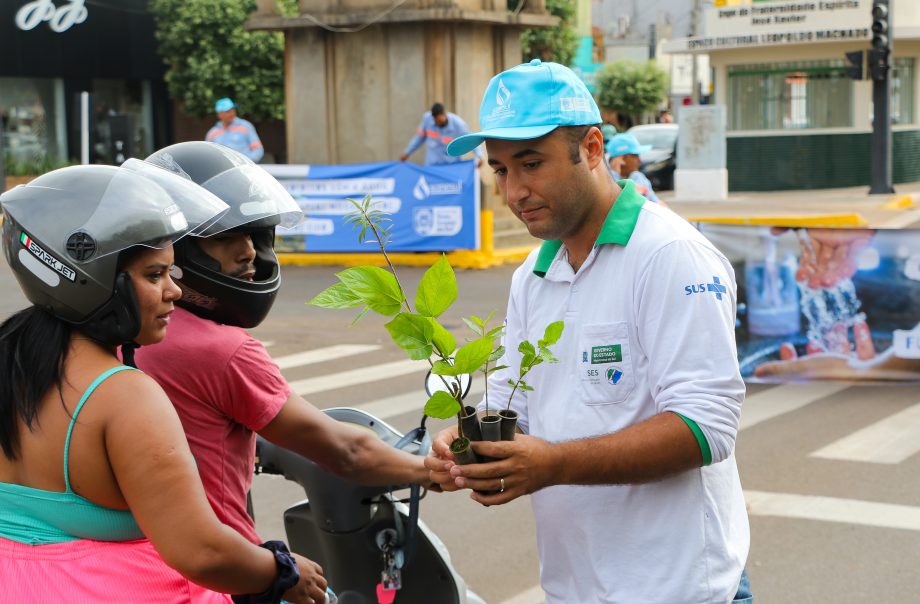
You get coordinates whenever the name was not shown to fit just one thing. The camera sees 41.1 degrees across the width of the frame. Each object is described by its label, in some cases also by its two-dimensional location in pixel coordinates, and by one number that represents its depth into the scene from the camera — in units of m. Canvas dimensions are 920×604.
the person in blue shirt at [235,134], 18.38
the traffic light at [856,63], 25.12
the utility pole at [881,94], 24.55
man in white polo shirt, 2.46
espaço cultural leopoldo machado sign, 28.69
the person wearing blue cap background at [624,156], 12.25
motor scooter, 3.60
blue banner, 16.41
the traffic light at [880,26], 24.41
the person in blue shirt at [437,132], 16.80
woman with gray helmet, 2.29
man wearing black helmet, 2.82
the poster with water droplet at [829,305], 9.79
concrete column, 18.38
